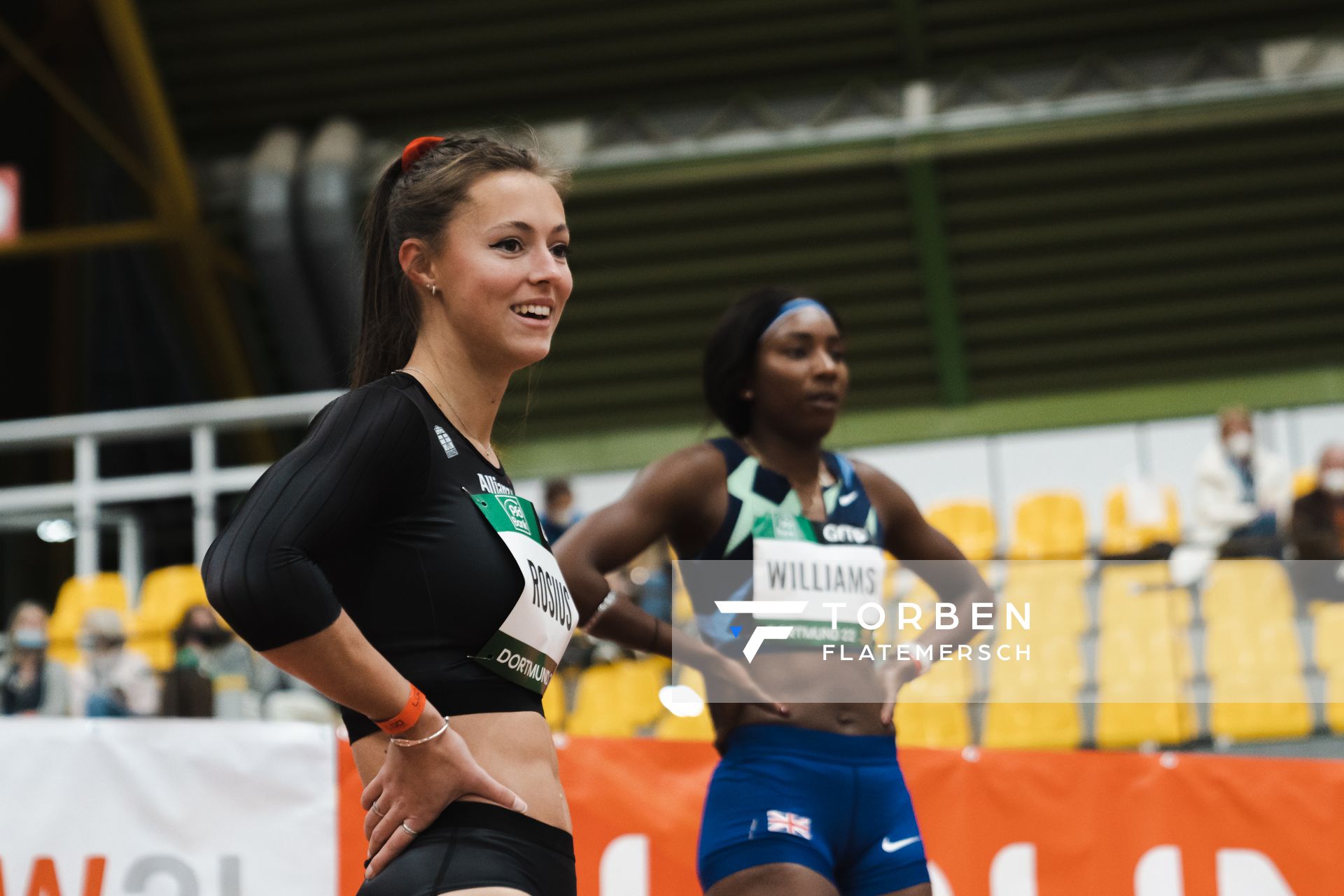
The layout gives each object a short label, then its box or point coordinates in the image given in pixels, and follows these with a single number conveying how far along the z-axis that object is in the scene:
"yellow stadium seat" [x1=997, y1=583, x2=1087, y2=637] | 16.59
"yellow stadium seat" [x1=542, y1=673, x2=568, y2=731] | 17.23
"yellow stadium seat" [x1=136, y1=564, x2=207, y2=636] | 20.98
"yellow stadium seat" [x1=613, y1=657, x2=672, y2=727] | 17.17
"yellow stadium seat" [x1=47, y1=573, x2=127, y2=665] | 20.86
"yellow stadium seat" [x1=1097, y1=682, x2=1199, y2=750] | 15.59
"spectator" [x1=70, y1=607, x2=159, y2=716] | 15.31
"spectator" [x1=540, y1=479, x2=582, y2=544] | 19.28
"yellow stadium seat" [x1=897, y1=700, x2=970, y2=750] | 16.30
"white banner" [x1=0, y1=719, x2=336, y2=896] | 8.23
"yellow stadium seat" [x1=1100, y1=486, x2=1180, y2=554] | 18.02
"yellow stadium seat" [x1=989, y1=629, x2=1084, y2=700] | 16.73
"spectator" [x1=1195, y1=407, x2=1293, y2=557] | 17.75
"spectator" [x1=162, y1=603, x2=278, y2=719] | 14.62
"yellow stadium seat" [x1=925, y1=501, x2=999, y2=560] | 20.89
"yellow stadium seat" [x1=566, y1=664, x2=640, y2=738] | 17.05
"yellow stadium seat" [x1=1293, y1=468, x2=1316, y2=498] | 18.92
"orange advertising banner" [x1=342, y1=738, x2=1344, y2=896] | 8.41
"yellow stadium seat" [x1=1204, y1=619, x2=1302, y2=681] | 15.49
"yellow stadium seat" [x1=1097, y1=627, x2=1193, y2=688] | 15.46
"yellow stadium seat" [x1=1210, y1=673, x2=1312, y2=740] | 15.57
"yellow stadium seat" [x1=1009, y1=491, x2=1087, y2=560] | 21.05
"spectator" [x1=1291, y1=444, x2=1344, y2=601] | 15.72
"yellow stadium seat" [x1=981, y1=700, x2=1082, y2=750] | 16.45
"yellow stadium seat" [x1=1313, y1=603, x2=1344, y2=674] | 15.32
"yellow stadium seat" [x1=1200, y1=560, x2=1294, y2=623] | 15.64
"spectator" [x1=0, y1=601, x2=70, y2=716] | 16.34
